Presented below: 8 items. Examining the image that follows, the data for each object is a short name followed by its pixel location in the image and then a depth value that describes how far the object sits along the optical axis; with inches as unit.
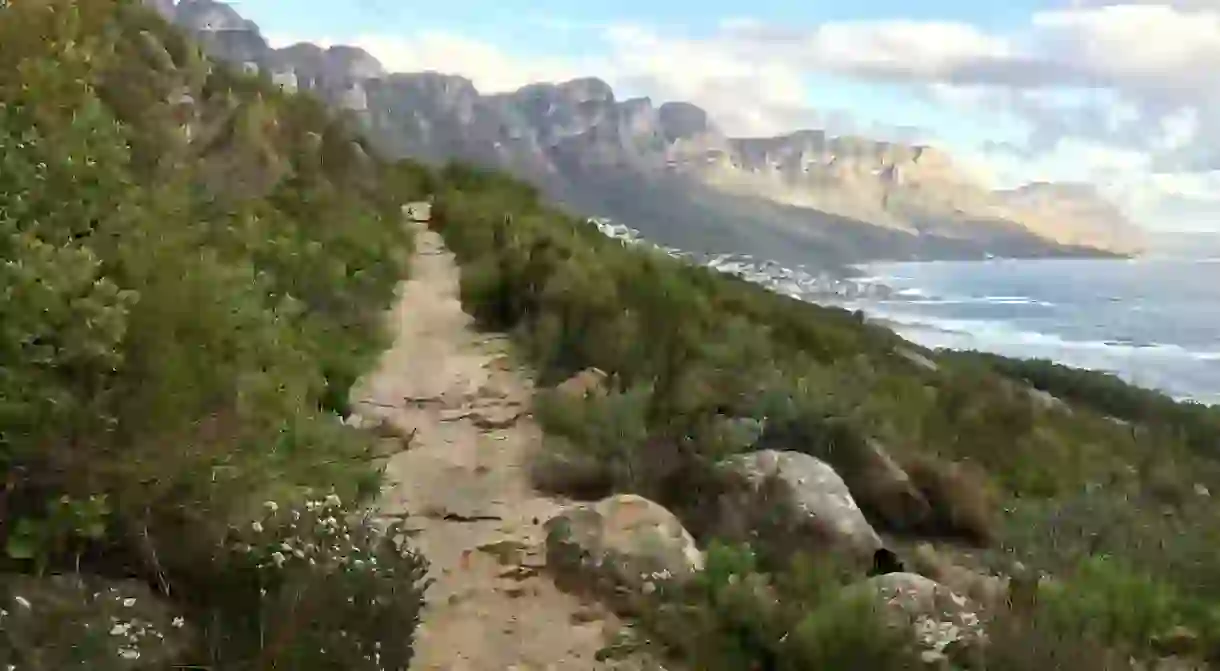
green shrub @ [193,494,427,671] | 149.9
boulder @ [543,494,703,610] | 224.7
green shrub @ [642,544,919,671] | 179.3
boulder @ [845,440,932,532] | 325.1
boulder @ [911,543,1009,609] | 213.5
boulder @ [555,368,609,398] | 371.9
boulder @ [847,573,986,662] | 179.3
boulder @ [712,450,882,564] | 252.2
